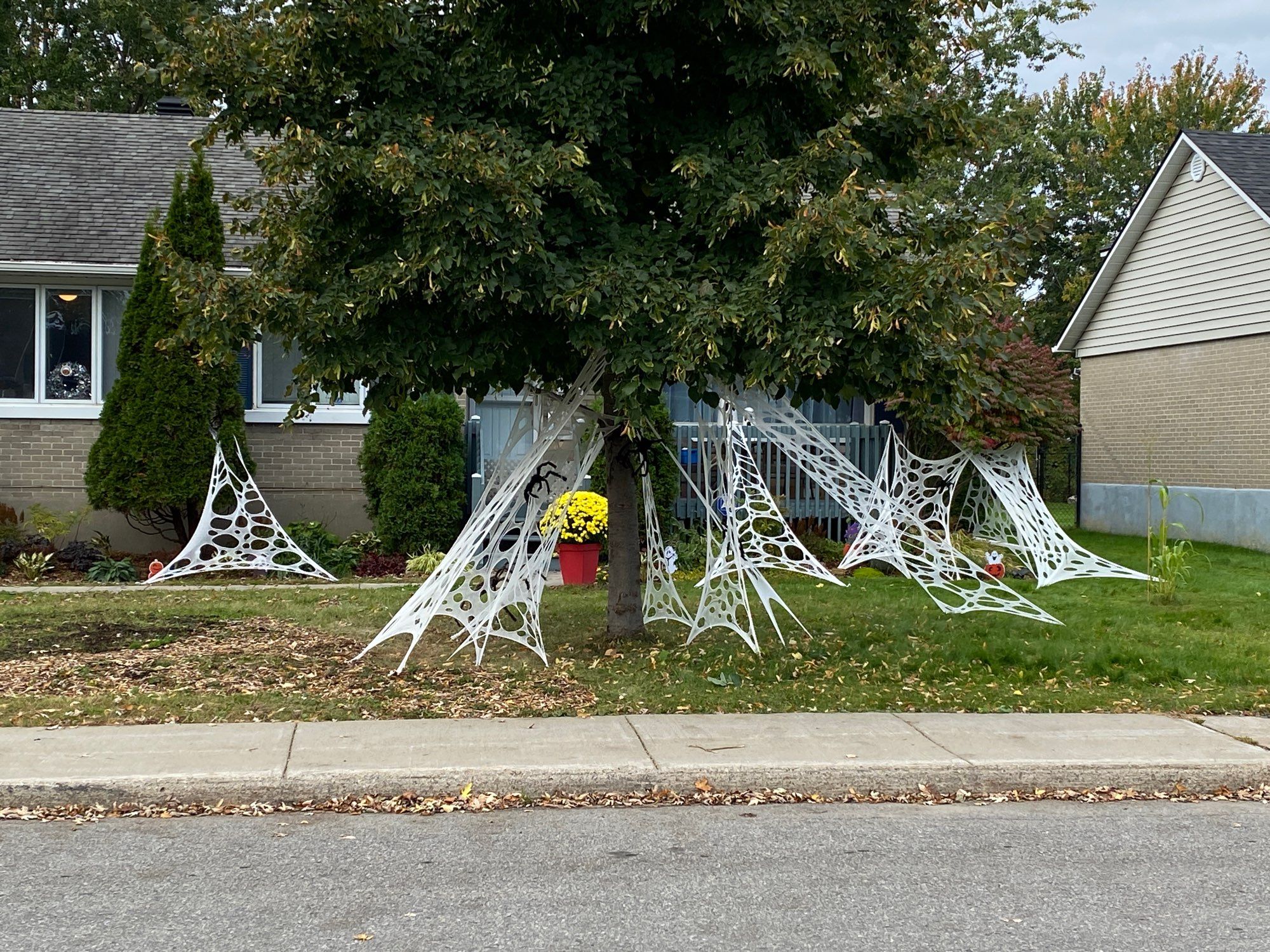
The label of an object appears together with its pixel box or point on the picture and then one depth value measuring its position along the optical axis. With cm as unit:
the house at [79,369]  1438
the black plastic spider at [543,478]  897
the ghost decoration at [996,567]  1304
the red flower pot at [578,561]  1268
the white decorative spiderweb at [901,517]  948
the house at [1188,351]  1670
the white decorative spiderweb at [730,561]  873
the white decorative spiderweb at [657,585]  958
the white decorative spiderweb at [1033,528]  1276
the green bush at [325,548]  1359
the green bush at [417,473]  1386
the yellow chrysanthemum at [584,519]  1261
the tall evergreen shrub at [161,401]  1327
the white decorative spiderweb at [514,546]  830
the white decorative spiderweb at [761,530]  1146
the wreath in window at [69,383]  1456
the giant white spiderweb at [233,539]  1284
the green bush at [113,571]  1284
